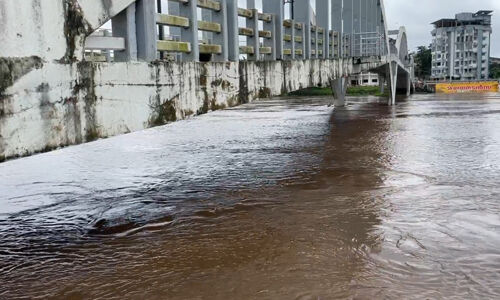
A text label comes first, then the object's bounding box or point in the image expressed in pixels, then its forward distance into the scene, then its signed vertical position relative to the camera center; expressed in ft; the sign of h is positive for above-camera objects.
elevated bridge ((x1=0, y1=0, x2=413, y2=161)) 13.97 +1.09
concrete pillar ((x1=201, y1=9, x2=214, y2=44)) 30.50 +4.91
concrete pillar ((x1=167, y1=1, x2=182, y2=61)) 27.30 +4.32
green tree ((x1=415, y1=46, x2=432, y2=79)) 325.21 +14.47
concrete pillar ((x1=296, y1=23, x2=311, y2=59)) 41.45 +3.87
